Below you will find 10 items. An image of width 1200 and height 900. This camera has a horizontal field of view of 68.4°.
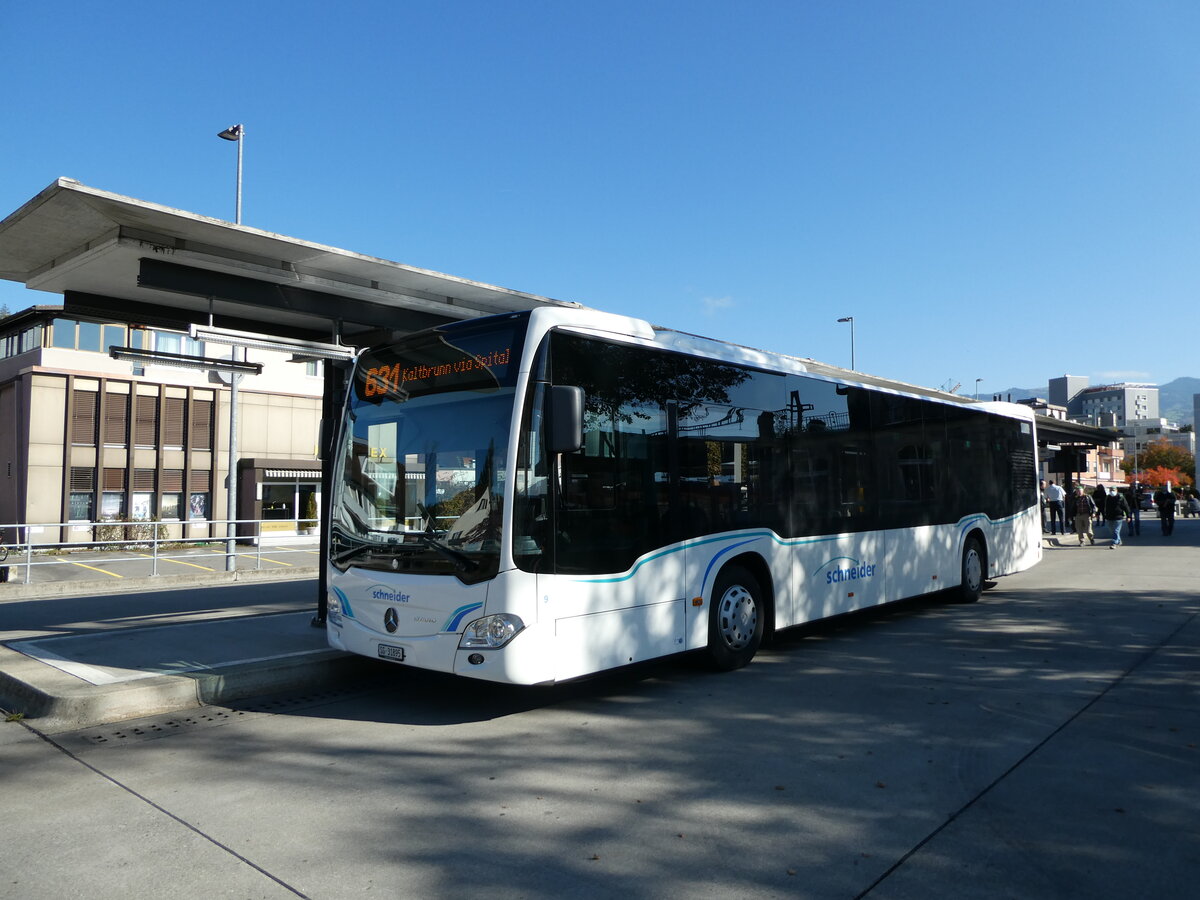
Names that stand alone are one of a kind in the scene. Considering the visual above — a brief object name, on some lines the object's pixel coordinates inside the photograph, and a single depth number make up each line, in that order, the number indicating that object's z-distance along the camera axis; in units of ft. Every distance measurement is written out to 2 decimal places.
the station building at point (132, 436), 115.55
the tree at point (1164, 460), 452.35
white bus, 20.85
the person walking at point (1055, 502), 92.38
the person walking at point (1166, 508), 96.22
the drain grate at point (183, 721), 20.65
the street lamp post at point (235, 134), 84.33
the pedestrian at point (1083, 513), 84.94
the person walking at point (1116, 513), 81.30
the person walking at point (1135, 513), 99.86
